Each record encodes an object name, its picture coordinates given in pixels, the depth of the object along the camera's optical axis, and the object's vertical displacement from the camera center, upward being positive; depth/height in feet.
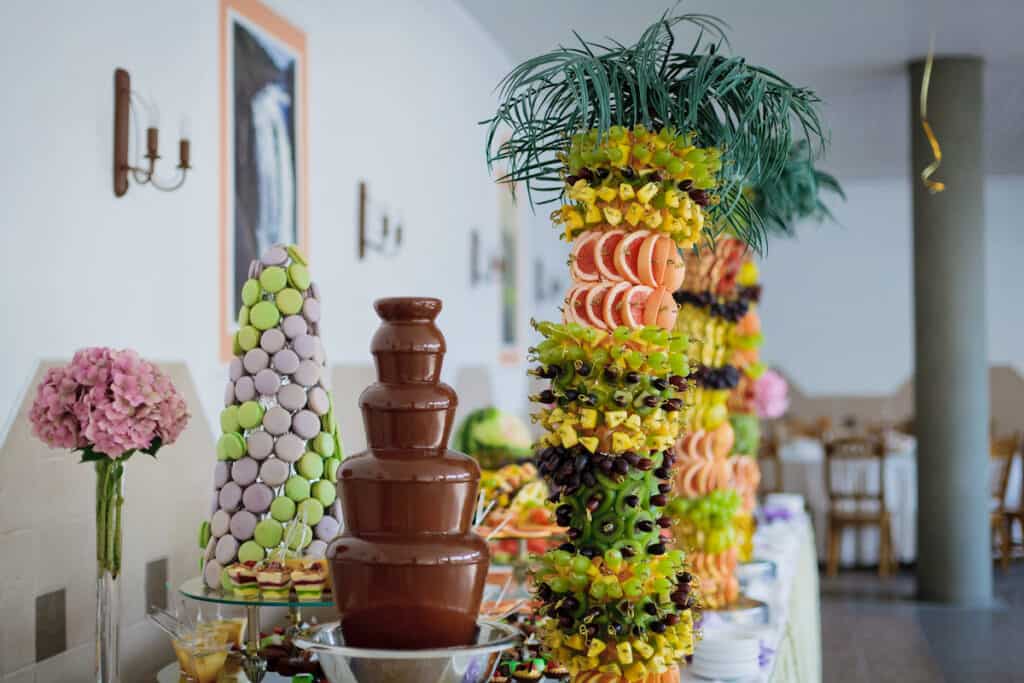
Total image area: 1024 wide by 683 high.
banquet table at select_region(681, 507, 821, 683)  8.85 -2.34
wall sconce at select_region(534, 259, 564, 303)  28.06 +1.77
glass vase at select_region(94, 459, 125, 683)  6.47 -1.19
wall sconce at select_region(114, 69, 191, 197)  8.73 +1.68
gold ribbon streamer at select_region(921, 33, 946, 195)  14.10 +2.14
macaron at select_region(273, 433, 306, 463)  6.89 -0.56
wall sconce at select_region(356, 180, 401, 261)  13.96 +1.52
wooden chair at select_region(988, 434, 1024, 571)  26.58 -3.30
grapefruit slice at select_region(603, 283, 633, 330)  6.43 +0.29
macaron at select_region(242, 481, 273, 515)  6.91 -0.85
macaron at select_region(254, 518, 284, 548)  6.86 -1.06
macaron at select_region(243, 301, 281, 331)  6.94 +0.24
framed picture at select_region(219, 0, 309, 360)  10.54 +2.13
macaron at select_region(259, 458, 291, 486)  6.89 -0.70
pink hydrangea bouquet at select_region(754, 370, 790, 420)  14.89 -0.53
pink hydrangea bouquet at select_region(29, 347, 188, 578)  6.12 -0.27
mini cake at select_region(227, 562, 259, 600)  6.57 -1.29
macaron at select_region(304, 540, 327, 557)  6.98 -1.17
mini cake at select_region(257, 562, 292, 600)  6.49 -1.29
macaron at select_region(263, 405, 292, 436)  6.90 -0.39
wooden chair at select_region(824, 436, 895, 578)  26.20 -3.16
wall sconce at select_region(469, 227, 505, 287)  19.51 +1.56
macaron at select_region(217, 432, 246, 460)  6.95 -0.54
